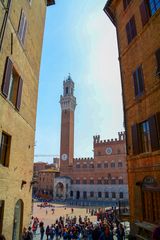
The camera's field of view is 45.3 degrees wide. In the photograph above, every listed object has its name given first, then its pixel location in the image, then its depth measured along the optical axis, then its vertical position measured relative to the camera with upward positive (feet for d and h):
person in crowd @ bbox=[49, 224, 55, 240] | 47.57 -14.56
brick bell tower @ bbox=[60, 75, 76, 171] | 210.59 +53.93
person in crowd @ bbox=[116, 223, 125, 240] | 39.80 -12.22
